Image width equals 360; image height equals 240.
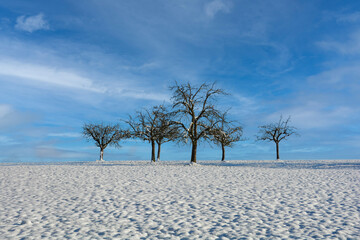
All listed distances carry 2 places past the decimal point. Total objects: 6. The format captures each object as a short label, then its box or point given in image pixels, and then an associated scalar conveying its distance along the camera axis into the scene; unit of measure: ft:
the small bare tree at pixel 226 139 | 98.94
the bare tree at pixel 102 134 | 159.92
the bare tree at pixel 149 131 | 129.29
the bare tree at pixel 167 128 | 98.57
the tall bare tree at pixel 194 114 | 97.91
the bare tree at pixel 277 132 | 153.69
